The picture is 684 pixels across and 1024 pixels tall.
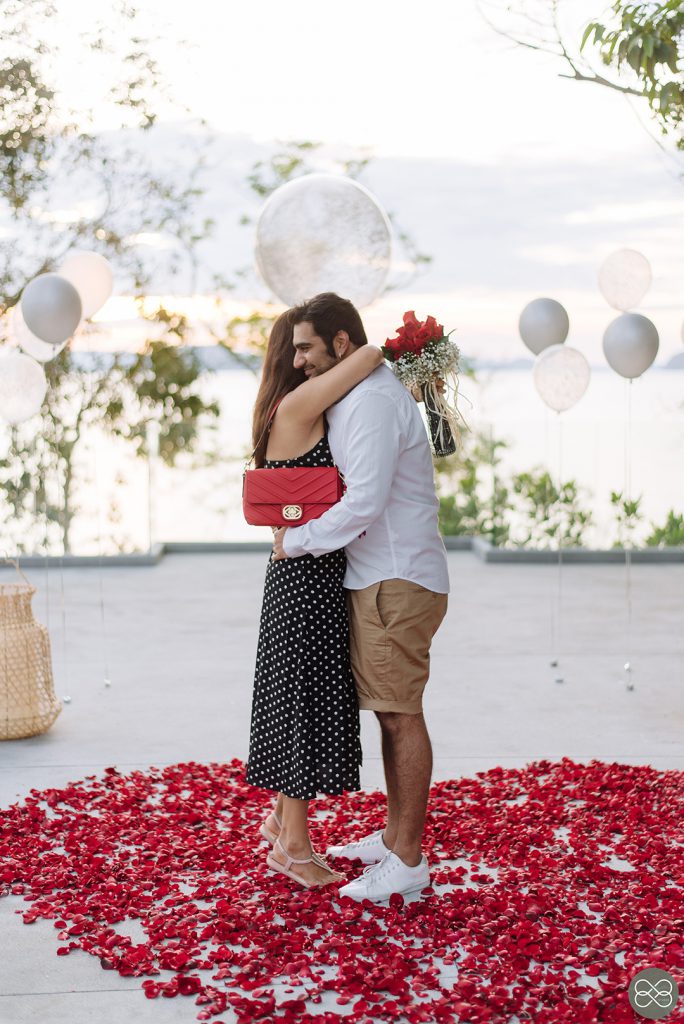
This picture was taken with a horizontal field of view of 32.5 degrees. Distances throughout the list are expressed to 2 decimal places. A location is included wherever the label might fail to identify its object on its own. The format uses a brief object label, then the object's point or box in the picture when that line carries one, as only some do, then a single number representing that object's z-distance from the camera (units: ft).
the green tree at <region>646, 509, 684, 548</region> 29.32
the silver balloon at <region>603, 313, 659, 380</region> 16.35
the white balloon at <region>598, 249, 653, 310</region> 17.69
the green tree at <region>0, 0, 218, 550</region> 29.19
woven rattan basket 14.12
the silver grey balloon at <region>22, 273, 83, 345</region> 15.33
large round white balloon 13.93
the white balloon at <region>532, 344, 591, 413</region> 17.89
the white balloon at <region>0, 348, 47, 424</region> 15.35
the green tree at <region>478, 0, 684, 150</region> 13.51
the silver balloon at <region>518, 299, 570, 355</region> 18.60
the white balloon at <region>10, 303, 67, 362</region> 17.26
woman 9.76
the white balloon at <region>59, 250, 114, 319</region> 17.79
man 9.61
